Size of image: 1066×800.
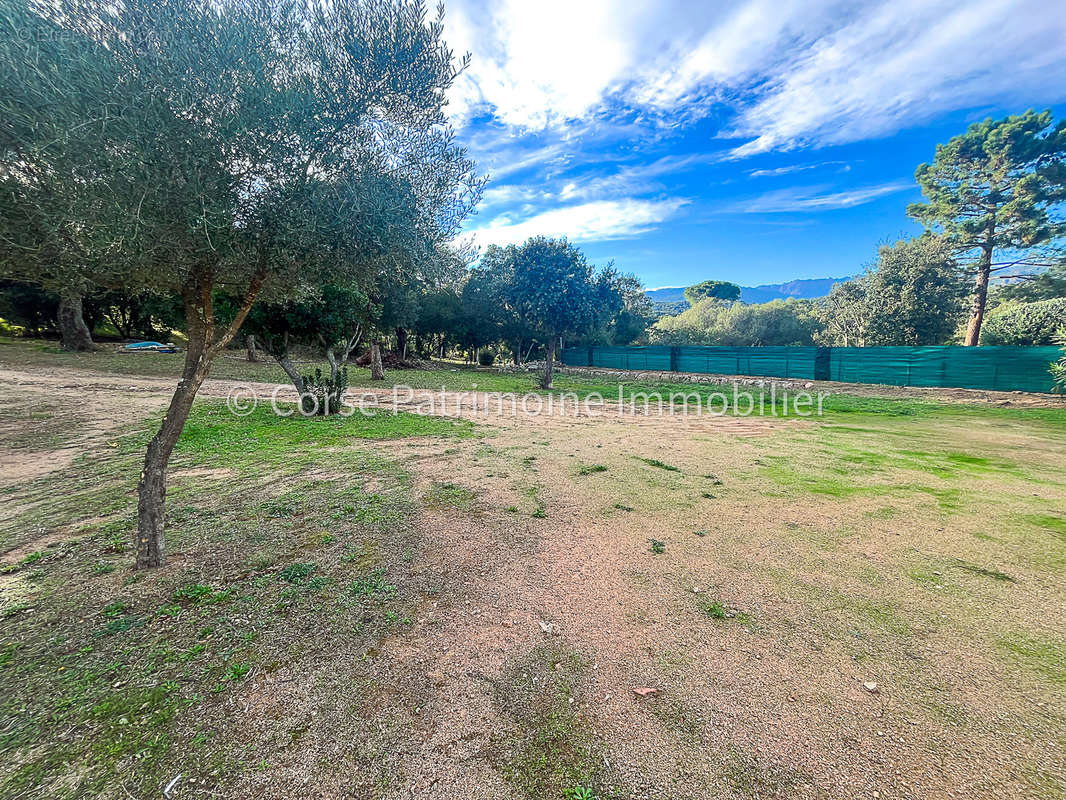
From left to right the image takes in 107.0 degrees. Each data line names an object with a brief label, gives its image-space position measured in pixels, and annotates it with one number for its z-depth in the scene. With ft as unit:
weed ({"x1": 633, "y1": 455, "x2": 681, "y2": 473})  18.80
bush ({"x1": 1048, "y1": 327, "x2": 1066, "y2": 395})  35.47
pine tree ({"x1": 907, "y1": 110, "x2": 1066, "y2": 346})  62.59
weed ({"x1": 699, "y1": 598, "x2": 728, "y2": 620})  8.44
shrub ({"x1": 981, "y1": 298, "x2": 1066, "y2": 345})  51.31
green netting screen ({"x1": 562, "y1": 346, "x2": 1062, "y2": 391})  42.47
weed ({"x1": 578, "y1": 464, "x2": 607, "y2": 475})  18.21
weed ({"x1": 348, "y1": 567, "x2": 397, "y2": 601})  8.86
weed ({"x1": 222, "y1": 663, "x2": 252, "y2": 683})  6.46
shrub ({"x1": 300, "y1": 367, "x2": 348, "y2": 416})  29.53
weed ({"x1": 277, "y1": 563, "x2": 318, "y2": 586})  9.22
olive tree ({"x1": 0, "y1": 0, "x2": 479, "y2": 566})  7.65
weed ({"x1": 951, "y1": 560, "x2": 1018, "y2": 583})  9.77
